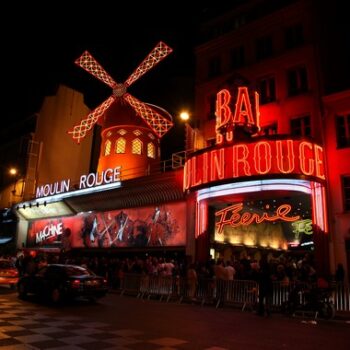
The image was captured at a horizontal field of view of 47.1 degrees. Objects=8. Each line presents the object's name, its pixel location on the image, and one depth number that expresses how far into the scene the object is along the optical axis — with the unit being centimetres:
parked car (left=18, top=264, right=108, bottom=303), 1209
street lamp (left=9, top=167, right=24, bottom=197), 3297
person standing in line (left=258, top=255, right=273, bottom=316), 1128
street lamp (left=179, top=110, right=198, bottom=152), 2075
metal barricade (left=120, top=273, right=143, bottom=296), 1594
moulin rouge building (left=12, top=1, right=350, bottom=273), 1538
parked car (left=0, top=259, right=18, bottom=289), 1625
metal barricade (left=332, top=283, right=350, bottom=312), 1129
